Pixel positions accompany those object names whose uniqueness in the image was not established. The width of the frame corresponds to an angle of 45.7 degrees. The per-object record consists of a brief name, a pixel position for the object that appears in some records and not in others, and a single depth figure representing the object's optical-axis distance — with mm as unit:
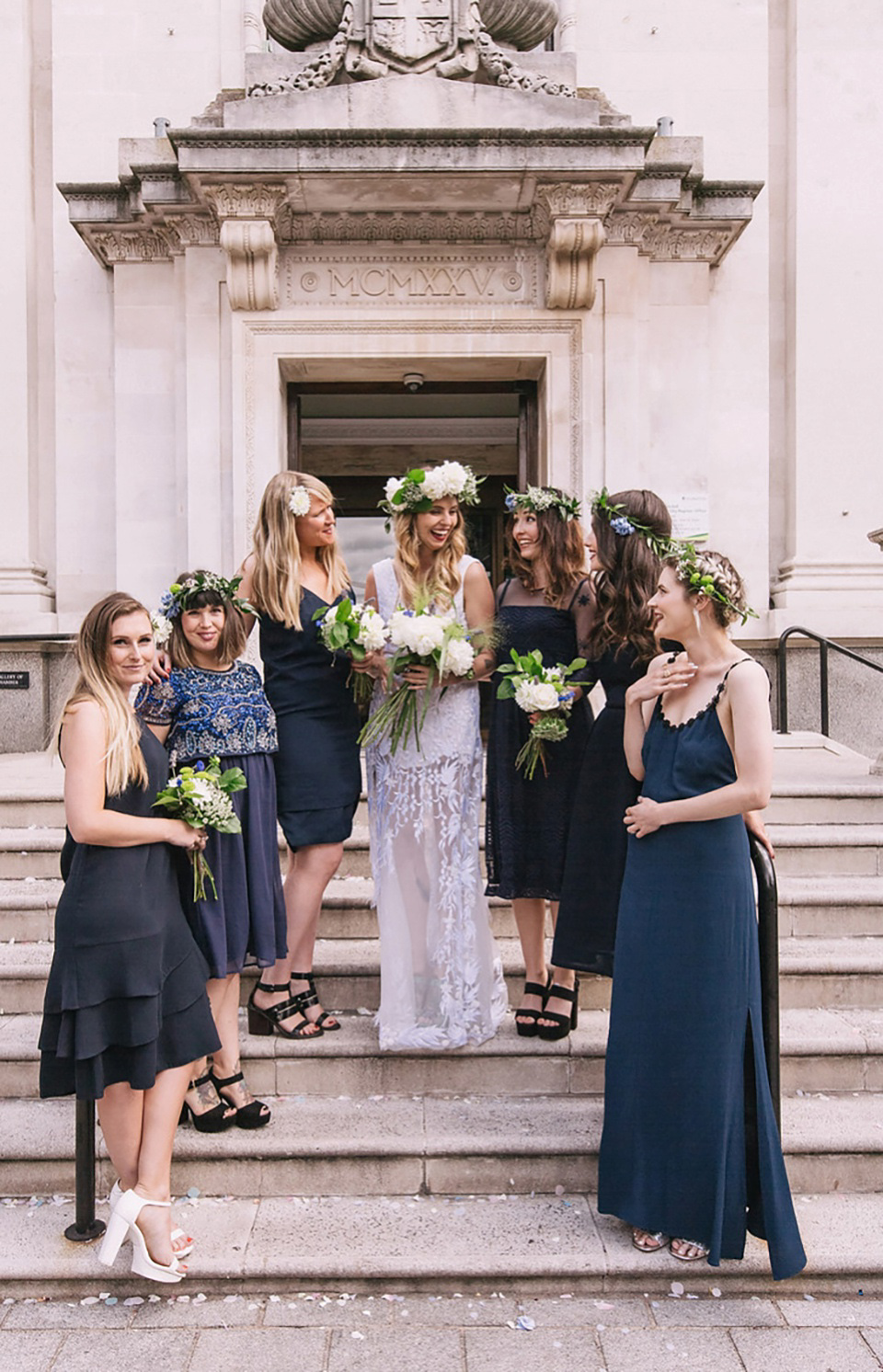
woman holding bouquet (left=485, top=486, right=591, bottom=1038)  3996
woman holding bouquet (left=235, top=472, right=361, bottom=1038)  3926
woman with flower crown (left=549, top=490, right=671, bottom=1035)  3750
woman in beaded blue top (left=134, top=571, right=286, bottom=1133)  3576
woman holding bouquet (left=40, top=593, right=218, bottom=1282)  3027
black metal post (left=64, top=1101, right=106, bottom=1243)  3299
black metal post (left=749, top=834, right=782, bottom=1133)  3207
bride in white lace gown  3941
